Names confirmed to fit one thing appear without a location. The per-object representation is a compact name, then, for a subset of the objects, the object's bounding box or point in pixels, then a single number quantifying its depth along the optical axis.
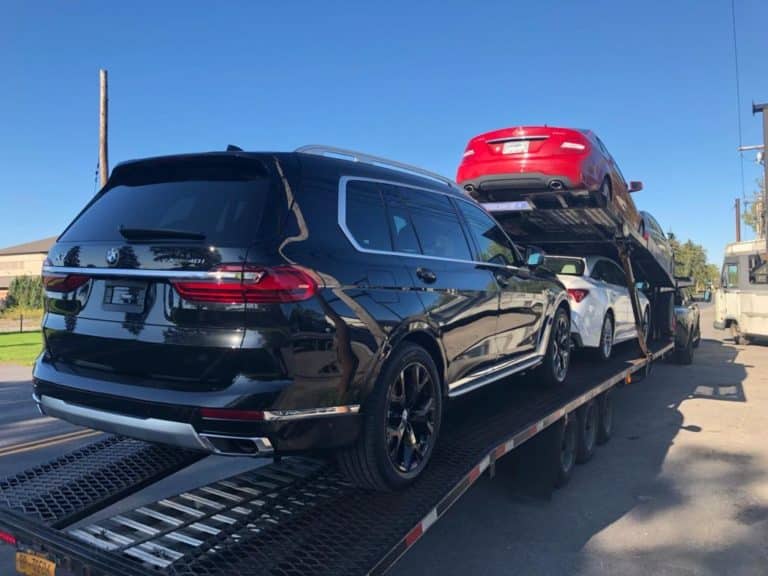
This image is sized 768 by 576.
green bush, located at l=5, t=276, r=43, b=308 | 42.03
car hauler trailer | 2.55
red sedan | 6.67
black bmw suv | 2.54
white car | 7.21
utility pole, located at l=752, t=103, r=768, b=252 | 17.76
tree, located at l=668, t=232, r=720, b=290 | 71.69
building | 62.26
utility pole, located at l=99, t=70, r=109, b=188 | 16.53
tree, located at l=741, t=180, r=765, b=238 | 42.97
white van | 16.94
